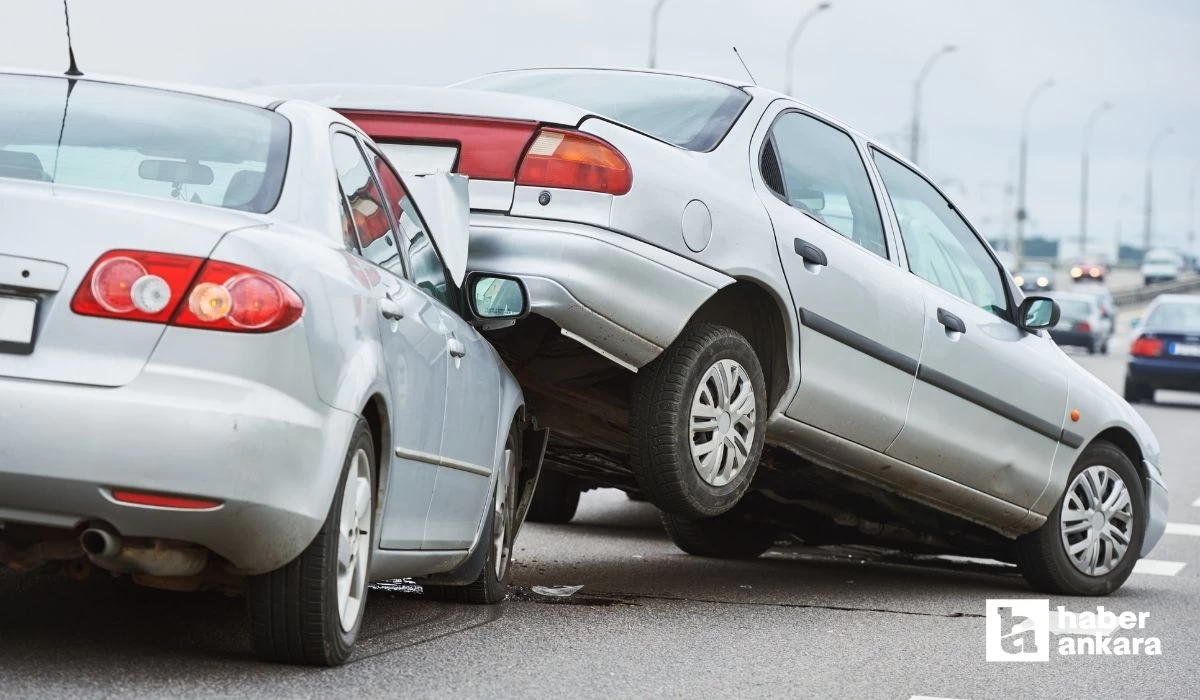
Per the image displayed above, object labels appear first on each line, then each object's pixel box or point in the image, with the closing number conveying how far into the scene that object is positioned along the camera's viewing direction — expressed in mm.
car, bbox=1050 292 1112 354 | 47406
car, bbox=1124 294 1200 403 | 27891
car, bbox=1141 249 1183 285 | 94000
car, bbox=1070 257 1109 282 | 94625
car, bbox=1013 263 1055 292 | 78906
